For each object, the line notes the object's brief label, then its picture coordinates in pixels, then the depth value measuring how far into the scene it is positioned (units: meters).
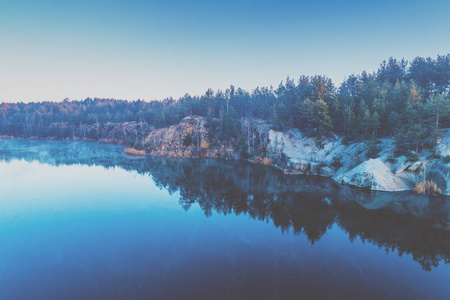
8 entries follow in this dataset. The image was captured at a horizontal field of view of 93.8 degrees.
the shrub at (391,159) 37.01
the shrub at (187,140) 79.31
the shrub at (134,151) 77.88
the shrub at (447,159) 31.82
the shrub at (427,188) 31.45
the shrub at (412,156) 35.07
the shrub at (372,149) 40.59
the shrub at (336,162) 47.18
